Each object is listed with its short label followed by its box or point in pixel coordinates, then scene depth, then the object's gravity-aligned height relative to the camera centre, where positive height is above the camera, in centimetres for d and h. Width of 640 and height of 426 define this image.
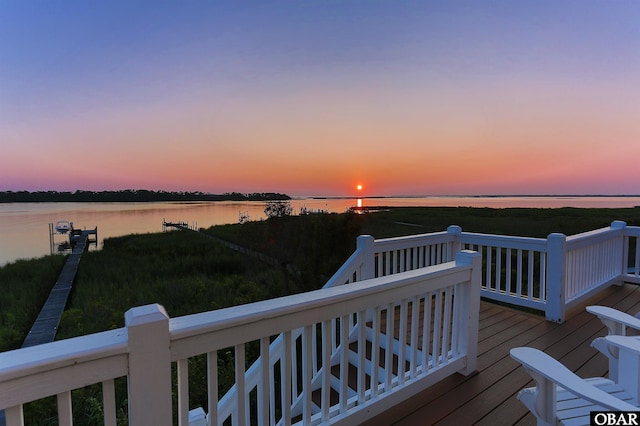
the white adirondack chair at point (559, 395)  118 -90
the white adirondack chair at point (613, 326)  186 -85
